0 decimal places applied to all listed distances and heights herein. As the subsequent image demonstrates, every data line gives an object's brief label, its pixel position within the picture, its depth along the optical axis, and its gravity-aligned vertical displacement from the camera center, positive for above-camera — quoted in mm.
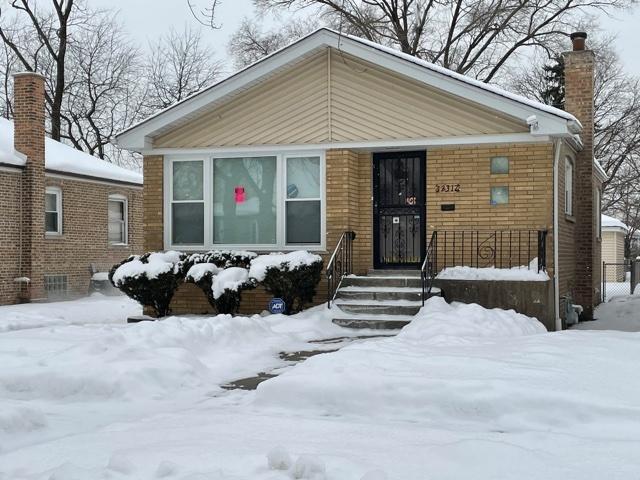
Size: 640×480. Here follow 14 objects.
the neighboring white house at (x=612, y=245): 36156 -160
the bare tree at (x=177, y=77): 40344 +9570
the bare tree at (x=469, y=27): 31141 +9626
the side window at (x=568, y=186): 13787 +1123
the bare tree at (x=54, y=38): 29734 +8804
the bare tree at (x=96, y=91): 36844 +8075
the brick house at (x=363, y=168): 11969 +1351
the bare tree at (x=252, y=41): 36438 +10512
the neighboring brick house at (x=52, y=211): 18203 +958
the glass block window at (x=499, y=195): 12164 +808
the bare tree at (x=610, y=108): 35188 +6744
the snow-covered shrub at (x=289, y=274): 11727 -493
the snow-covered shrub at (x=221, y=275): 11922 -521
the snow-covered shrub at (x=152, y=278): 12461 -590
